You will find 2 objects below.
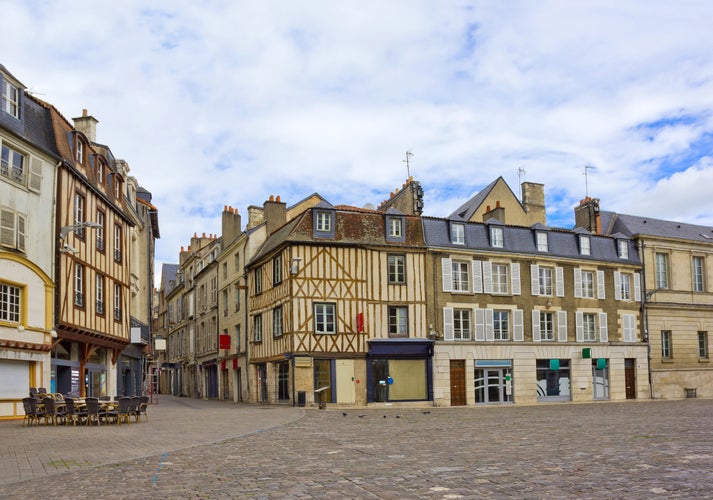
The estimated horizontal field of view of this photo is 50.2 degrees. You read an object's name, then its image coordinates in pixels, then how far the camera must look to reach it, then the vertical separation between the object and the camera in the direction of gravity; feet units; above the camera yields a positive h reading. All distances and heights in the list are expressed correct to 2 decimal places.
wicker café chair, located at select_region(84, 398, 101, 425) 53.52 -4.70
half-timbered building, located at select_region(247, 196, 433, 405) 89.10 +3.24
